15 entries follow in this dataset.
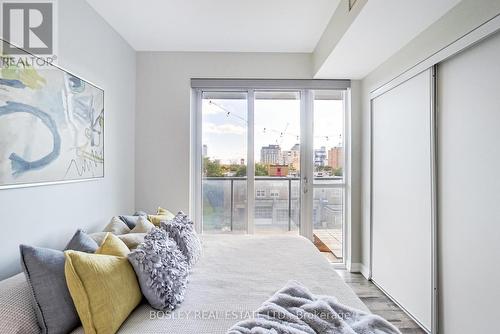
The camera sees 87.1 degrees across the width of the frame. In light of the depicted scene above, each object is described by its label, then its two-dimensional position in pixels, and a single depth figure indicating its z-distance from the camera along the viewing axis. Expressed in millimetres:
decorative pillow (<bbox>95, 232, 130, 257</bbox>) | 1393
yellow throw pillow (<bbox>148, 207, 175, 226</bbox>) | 2242
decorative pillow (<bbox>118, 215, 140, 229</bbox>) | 2232
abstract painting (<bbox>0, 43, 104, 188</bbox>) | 1448
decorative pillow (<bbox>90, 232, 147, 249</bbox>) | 1715
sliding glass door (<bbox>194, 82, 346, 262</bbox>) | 3430
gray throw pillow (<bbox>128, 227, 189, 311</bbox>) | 1315
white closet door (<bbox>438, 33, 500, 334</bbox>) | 1525
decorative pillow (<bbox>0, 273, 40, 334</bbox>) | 1021
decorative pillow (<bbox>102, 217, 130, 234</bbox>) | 2023
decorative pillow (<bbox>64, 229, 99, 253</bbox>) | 1448
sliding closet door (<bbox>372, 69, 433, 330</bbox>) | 2107
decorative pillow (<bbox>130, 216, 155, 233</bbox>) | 2000
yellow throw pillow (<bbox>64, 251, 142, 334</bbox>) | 1110
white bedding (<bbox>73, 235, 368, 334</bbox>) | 1226
